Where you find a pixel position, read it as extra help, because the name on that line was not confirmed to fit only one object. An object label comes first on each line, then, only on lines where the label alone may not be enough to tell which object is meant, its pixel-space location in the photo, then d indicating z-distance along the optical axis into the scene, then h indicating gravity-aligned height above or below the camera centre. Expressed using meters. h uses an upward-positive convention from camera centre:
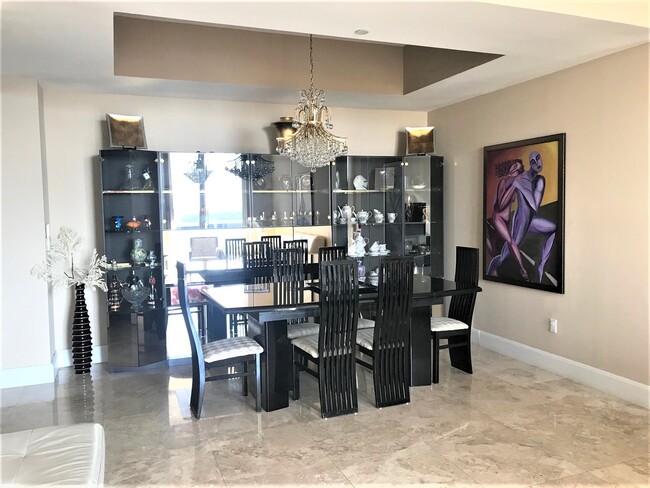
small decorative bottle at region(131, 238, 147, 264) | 5.13 -0.32
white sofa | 2.02 -0.98
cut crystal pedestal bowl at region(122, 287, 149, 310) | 5.09 -0.73
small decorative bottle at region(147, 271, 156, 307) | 5.16 -0.69
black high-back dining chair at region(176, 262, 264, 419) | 3.68 -0.97
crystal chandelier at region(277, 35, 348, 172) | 4.23 +0.62
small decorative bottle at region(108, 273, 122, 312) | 5.00 -0.70
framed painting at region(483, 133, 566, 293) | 4.59 -0.01
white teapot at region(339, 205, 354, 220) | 5.99 +0.04
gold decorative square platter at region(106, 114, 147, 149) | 4.94 +0.84
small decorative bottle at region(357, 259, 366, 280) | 4.98 -0.55
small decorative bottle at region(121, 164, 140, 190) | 5.09 +0.39
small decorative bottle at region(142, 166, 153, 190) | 5.13 +0.39
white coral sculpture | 4.73 -0.42
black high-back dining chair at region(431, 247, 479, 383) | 4.45 -0.95
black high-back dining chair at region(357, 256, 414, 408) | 3.82 -0.91
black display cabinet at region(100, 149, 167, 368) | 4.98 -0.25
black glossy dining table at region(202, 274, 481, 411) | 3.71 -0.70
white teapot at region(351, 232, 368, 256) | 5.99 -0.34
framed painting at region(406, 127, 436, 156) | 6.06 +0.84
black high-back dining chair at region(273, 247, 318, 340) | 4.10 -0.58
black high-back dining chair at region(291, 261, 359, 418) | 3.62 -0.90
